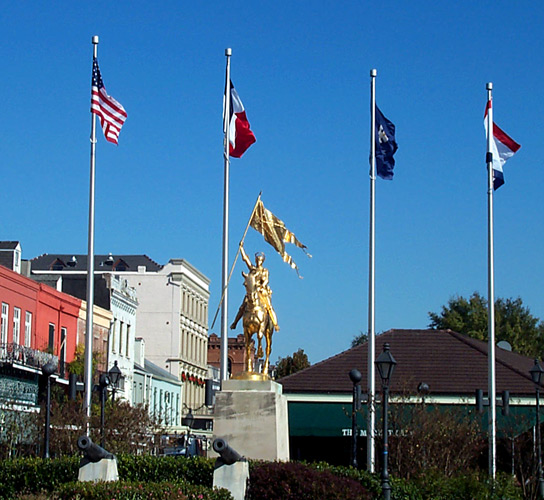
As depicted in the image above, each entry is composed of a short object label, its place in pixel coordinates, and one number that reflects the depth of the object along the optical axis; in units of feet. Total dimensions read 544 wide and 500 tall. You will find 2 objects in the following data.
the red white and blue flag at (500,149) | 100.68
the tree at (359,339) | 335.47
